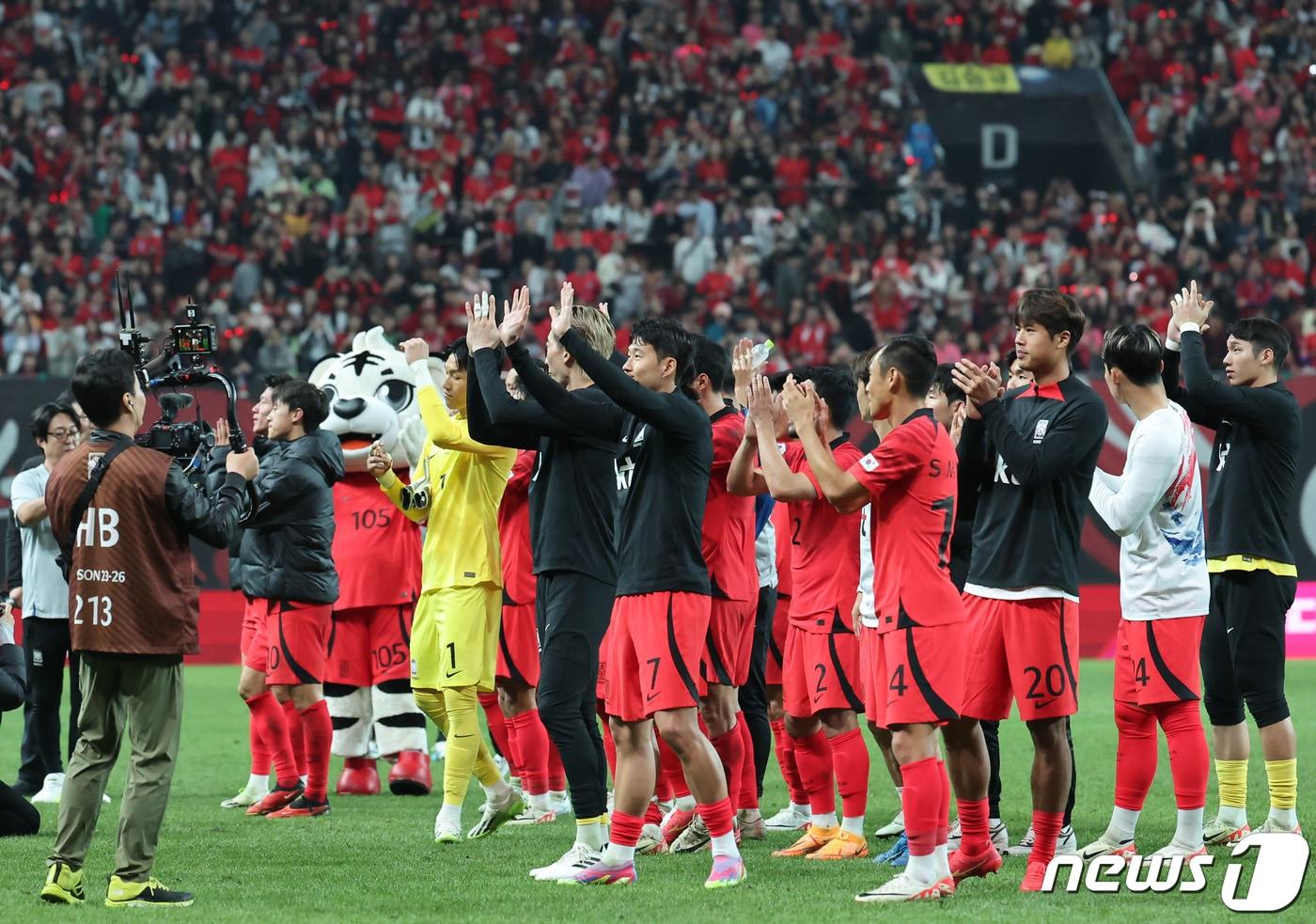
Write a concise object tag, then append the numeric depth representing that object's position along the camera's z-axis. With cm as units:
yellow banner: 5181
